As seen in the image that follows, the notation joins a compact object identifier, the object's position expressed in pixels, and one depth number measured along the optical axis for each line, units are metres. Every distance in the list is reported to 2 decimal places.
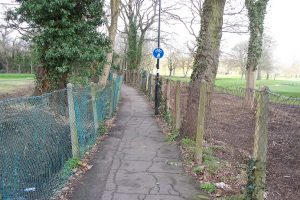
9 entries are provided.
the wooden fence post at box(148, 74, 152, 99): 25.74
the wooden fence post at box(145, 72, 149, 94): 29.52
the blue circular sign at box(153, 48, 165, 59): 17.59
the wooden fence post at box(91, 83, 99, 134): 10.07
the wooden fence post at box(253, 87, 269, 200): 5.14
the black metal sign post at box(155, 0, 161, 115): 17.09
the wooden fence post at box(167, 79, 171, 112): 14.76
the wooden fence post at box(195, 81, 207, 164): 7.89
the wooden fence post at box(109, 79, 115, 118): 15.63
